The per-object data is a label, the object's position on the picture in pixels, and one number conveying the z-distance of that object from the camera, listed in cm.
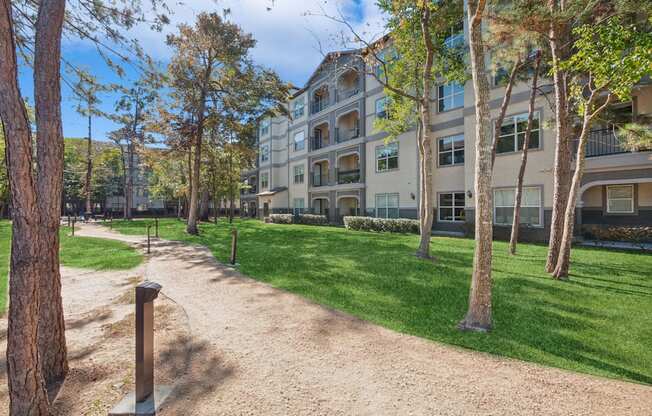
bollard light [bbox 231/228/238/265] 969
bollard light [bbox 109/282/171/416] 293
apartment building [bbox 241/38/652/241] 1355
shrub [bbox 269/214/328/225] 2708
